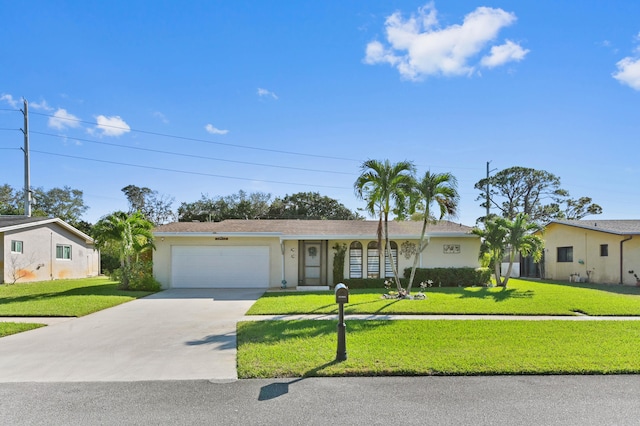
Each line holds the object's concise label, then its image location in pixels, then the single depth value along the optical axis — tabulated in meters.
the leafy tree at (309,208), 45.31
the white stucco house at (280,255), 17.88
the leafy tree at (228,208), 44.91
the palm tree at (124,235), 16.08
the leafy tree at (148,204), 49.56
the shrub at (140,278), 16.52
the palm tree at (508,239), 16.23
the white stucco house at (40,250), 19.69
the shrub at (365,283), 17.27
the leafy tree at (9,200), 43.69
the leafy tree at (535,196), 44.78
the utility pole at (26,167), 26.36
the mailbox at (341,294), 6.13
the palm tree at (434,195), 13.38
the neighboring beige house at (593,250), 19.17
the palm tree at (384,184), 13.23
